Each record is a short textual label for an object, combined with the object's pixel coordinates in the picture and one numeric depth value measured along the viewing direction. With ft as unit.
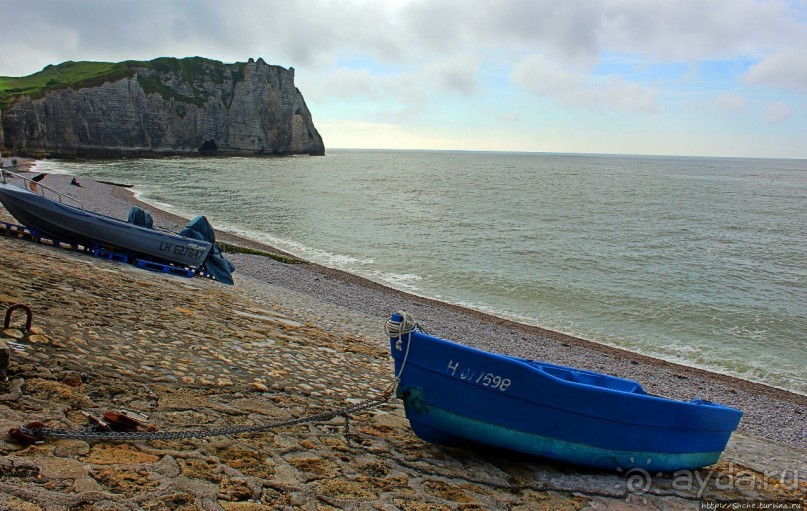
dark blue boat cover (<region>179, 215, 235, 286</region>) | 59.47
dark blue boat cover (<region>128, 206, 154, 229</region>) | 58.70
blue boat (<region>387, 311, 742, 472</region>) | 23.08
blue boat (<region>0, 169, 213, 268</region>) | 53.47
